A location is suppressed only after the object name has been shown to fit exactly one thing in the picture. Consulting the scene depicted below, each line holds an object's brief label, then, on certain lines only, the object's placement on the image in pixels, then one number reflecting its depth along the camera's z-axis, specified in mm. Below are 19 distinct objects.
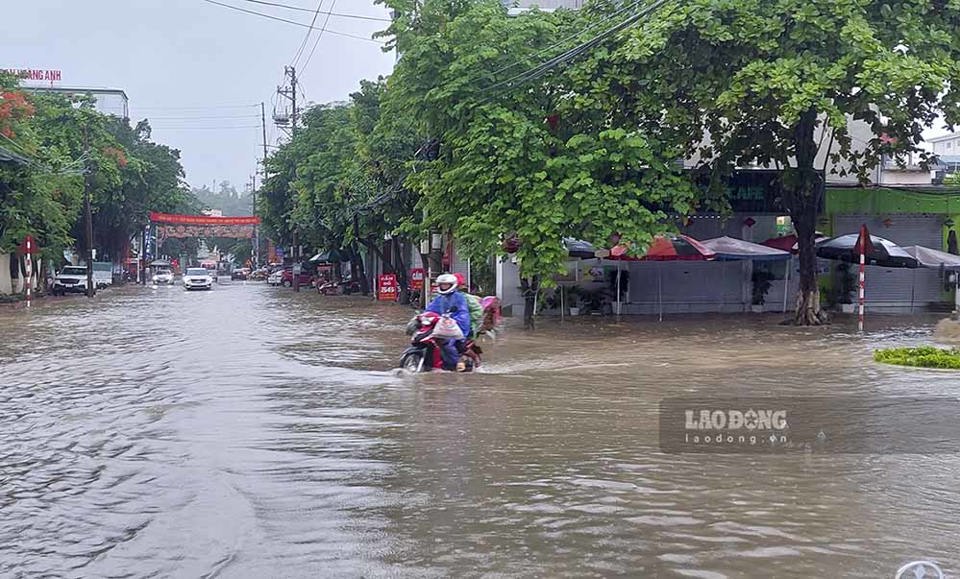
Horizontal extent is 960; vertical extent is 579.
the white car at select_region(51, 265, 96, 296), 47375
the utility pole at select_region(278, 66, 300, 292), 64412
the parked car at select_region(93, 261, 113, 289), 56678
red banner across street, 67419
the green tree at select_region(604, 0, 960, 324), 18156
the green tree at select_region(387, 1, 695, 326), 20609
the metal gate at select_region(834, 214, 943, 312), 30062
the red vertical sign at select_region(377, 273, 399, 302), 39375
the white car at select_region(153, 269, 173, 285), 71812
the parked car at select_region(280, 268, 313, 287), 62156
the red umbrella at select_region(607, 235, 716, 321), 25439
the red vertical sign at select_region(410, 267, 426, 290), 33150
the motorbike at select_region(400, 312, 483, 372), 13836
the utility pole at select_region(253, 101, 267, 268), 107988
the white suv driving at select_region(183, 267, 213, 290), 55219
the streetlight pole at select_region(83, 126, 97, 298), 45312
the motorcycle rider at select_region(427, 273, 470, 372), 13781
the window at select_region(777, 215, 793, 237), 29656
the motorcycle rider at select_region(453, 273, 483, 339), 14148
